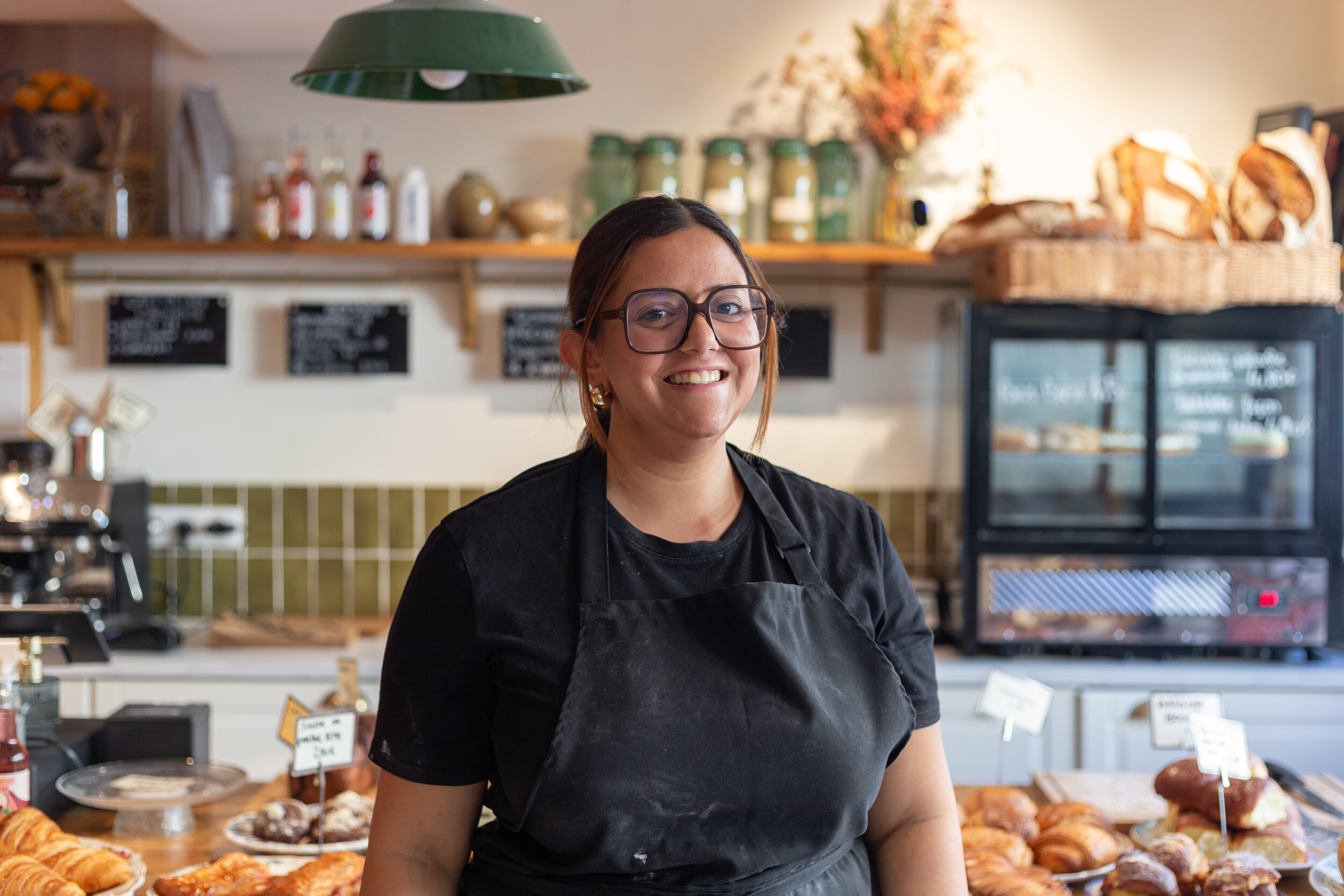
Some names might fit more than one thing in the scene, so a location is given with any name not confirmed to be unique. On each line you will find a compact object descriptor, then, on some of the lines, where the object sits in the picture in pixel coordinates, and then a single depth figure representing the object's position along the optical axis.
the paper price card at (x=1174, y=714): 1.88
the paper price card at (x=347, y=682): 2.06
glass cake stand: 1.83
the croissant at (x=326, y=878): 1.53
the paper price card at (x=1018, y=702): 1.99
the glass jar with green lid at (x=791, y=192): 3.60
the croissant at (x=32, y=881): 1.46
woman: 1.18
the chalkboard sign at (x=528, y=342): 3.79
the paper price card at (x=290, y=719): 1.87
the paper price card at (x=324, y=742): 1.76
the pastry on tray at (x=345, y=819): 1.78
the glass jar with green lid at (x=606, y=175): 3.60
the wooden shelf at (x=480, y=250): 3.53
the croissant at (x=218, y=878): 1.55
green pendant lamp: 1.67
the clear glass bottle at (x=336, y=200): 3.60
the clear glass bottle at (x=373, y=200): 3.57
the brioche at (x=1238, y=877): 1.53
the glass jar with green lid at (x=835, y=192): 3.64
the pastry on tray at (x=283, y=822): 1.77
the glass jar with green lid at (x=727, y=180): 3.58
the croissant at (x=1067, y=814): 1.81
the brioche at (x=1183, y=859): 1.59
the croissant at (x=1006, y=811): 1.79
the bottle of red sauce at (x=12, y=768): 1.71
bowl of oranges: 3.71
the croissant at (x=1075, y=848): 1.69
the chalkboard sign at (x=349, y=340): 3.79
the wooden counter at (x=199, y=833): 1.74
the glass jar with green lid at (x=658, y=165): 3.58
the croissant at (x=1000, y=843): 1.67
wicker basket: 3.22
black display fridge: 3.37
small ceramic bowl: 3.57
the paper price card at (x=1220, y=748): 1.72
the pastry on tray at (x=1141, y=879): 1.54
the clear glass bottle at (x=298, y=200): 3.57
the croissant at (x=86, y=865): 1.54
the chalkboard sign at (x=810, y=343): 3.80
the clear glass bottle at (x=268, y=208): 3.59
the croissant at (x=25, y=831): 1.60
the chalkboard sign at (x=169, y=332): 3.79
